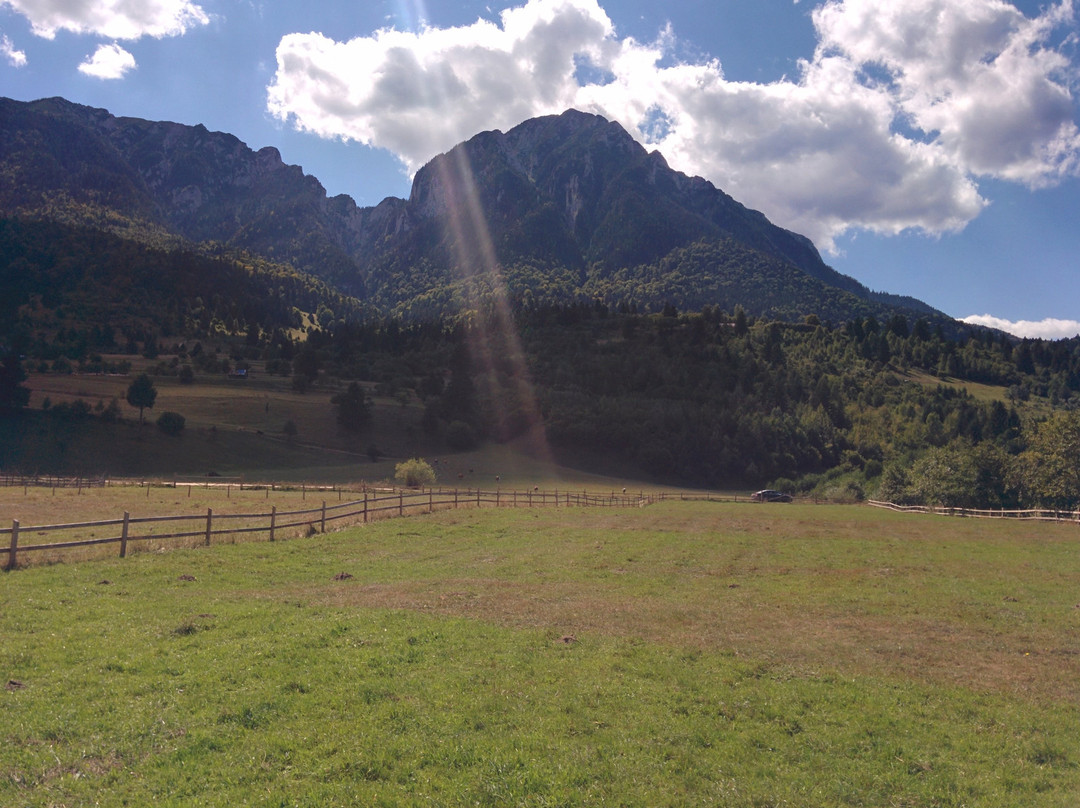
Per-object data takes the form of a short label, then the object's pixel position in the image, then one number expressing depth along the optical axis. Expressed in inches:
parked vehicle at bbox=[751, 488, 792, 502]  3120.8
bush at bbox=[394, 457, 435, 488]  2659.9
